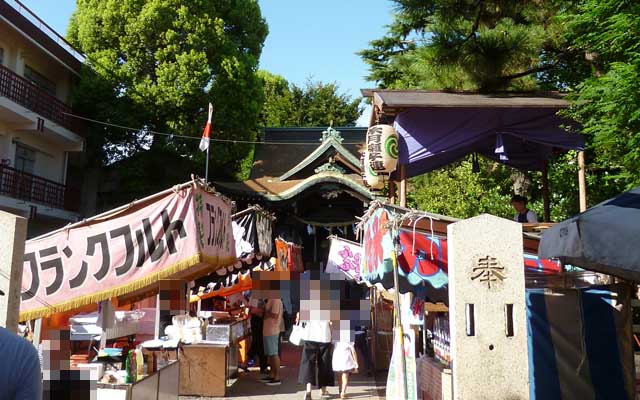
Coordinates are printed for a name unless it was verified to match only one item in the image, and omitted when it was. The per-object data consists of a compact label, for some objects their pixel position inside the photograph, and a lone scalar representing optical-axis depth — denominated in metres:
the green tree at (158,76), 19.44
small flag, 16.14
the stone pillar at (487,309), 4.23
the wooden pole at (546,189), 10.11
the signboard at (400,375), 5.02
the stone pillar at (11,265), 3.89
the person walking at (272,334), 9.32
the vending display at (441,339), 5.64
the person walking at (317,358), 7.96
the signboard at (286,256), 13.28
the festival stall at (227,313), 8.23
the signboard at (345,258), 10.06
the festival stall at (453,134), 8.12
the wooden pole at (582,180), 8.03
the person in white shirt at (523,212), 8.32
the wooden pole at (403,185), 8.24
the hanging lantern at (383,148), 8.41
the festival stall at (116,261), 4.61
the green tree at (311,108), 34.75
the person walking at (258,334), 10.26
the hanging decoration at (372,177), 8.85
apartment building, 16.36
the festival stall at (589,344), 5.34
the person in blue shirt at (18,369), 1.79
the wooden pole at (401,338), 4.91
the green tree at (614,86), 5.01
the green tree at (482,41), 8.52
